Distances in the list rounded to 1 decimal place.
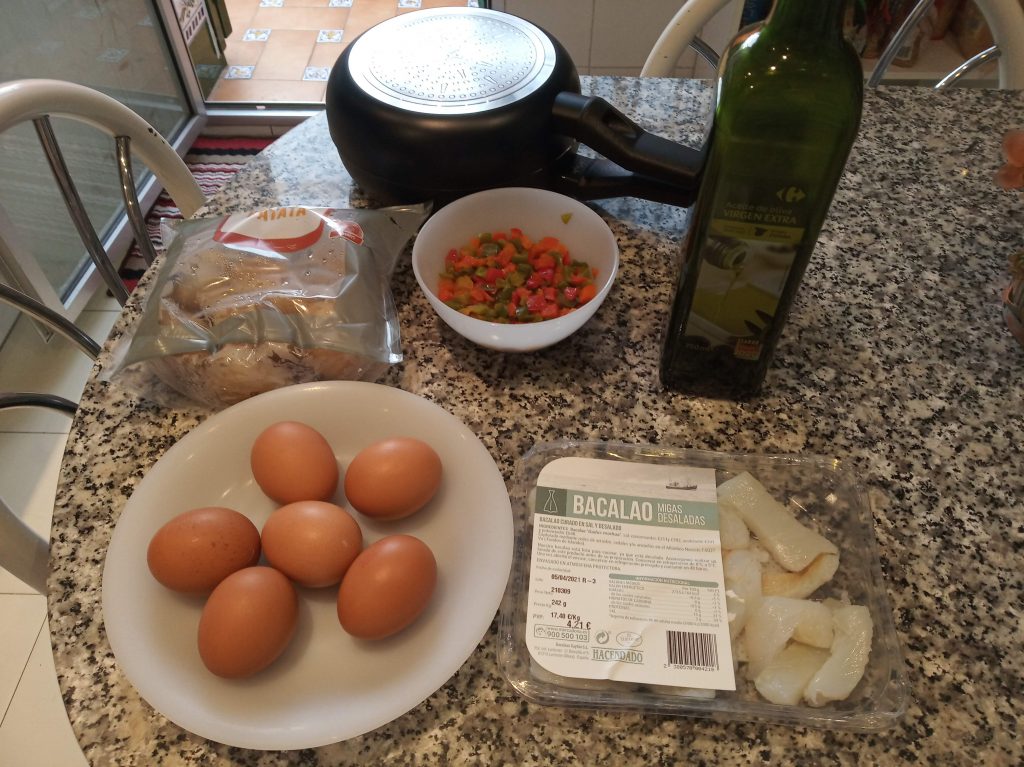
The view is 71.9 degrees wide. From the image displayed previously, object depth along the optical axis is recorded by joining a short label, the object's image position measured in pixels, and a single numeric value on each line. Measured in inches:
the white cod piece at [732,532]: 22.1
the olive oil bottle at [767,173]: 18.3
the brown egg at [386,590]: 19.8
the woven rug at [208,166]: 79.5
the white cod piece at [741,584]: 20.6
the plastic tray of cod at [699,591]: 19.4
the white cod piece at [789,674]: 19.1
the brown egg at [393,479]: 22.4
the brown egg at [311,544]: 20.8
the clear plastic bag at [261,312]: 25.6
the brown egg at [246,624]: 18.9
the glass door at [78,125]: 67.2
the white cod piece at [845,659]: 19.0
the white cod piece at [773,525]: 21.6
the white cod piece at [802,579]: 21.0
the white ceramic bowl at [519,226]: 27.0
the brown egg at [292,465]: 22.8
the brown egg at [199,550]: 20.2
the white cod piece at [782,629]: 19.7
